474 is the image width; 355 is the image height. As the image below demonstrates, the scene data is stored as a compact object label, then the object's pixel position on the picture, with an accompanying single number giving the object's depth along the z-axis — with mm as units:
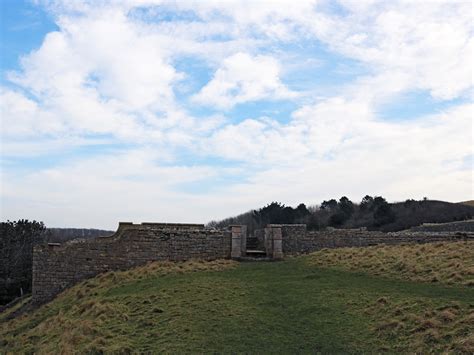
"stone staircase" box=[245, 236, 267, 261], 18625
